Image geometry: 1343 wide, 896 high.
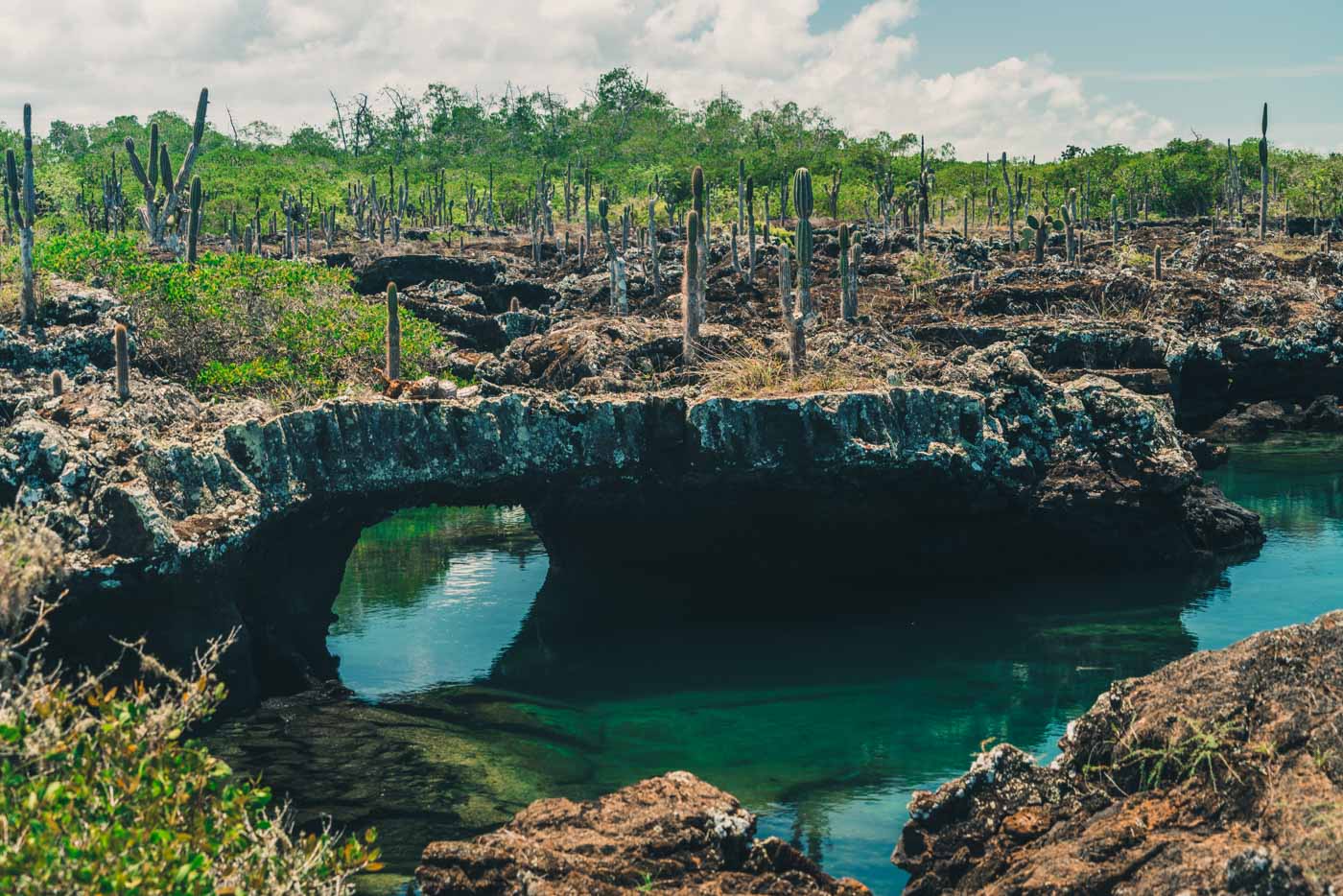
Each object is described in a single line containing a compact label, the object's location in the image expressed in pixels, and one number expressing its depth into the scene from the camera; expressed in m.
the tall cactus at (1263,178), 51.59
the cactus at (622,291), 36.59
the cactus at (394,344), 19.64
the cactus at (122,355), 15.71
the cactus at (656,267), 39.19
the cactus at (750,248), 40.00
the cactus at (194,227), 29.10
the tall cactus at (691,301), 23.25
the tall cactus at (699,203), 27.46
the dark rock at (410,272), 45.41
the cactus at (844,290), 31.44
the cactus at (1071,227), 45.53
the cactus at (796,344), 19.70
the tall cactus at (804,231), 22.42
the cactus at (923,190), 45.84
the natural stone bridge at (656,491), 14.06
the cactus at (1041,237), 43.78
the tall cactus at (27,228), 20.00
